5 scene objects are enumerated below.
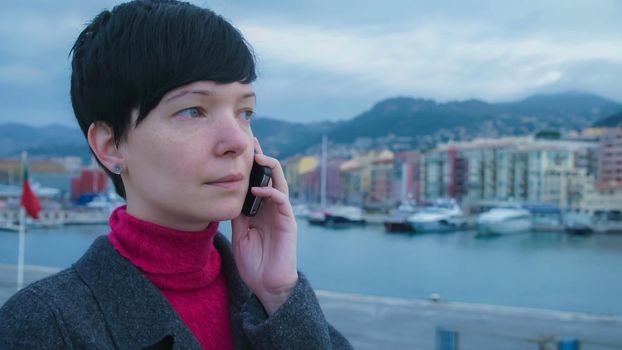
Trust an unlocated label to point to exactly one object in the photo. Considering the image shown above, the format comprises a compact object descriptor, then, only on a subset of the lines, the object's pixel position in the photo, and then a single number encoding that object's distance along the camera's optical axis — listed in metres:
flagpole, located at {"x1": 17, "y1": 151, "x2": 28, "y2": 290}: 6.38
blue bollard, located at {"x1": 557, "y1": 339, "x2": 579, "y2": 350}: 2.41
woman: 0.69
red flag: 6.82
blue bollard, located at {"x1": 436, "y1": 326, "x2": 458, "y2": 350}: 2.85
